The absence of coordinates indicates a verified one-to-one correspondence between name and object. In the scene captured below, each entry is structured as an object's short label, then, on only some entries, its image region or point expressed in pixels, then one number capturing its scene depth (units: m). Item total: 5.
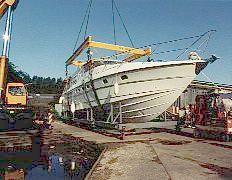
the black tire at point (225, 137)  10.73
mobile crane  10.59
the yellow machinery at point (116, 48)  14.00
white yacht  12.98
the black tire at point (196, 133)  12.20
